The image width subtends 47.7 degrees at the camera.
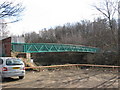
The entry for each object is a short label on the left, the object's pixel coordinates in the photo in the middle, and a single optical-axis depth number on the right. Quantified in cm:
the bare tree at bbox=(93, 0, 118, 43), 3228
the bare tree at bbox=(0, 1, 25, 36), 886
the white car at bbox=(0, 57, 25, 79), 772
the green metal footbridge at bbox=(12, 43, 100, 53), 2408
